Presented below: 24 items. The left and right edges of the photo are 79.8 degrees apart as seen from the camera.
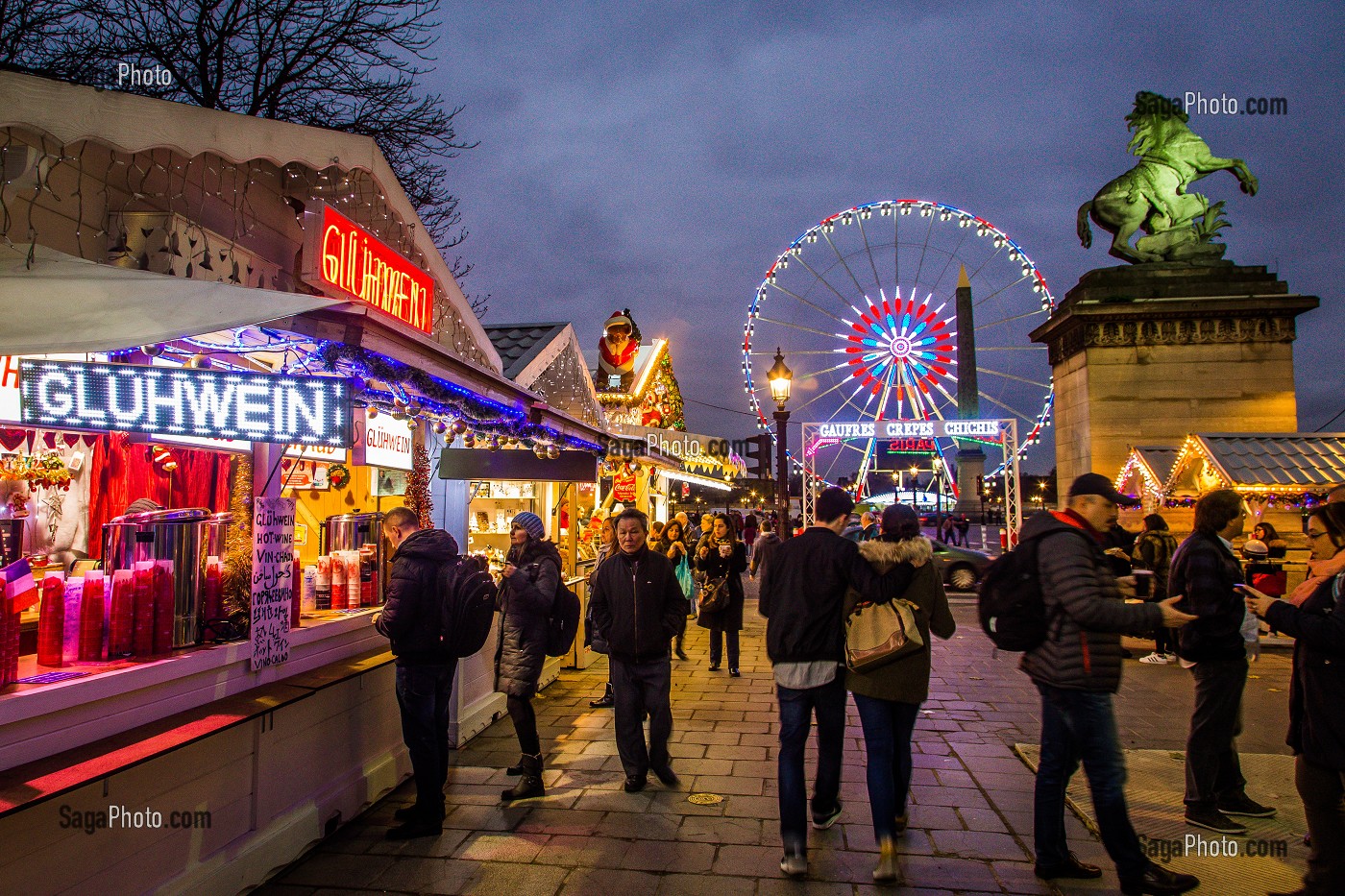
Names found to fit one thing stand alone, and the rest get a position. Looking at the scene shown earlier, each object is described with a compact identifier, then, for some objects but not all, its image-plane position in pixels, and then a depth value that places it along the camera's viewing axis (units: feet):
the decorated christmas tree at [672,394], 63.26
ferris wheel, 73.26
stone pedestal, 47.21
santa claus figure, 48.73
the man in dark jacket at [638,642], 15.98
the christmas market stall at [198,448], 9.68
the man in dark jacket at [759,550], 42.16
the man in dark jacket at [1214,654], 13.41
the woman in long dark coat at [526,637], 15.66
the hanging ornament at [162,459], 20.12
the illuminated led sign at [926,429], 60.34
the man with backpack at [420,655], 13.70
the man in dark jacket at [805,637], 12.15
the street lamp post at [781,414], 45.93
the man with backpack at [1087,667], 10.77
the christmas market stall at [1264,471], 31.27
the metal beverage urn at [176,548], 12.09
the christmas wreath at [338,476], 24.98
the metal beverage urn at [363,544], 18.53
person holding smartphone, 10.69
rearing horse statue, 50.60
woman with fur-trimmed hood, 11.87
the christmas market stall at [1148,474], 39.14
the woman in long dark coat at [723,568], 27.53
